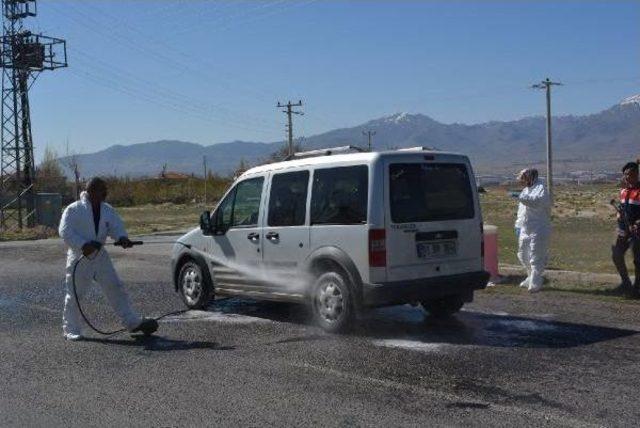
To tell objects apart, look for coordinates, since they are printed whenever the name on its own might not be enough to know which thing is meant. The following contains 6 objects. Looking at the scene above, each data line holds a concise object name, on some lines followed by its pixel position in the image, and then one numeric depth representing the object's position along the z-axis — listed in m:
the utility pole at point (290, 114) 69.06
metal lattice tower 34.53
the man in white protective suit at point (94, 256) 8.31
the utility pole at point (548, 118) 42.80
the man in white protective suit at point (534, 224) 10.91
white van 8.00
